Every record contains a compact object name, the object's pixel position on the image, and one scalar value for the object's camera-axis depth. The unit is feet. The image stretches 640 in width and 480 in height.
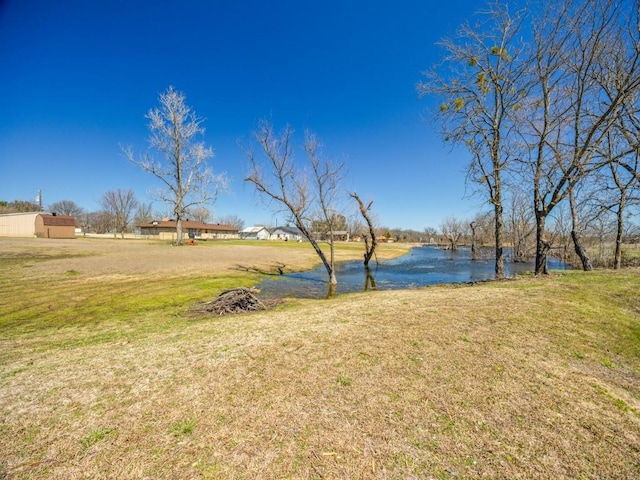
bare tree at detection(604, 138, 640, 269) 40.03
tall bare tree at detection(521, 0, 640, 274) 30.83
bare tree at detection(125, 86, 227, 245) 103.60
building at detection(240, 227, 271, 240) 335.61
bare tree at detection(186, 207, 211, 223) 335.30
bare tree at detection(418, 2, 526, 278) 38.55
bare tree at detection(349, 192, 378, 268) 63.88
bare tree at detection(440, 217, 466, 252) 248.28
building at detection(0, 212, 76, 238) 145.07
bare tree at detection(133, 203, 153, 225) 317.42
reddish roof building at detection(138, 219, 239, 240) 227.28
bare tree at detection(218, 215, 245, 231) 458.50
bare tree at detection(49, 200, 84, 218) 313.73
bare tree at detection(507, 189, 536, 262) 111.53
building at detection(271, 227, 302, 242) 335.92
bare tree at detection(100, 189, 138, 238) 226.99
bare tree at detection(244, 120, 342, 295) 49.11
